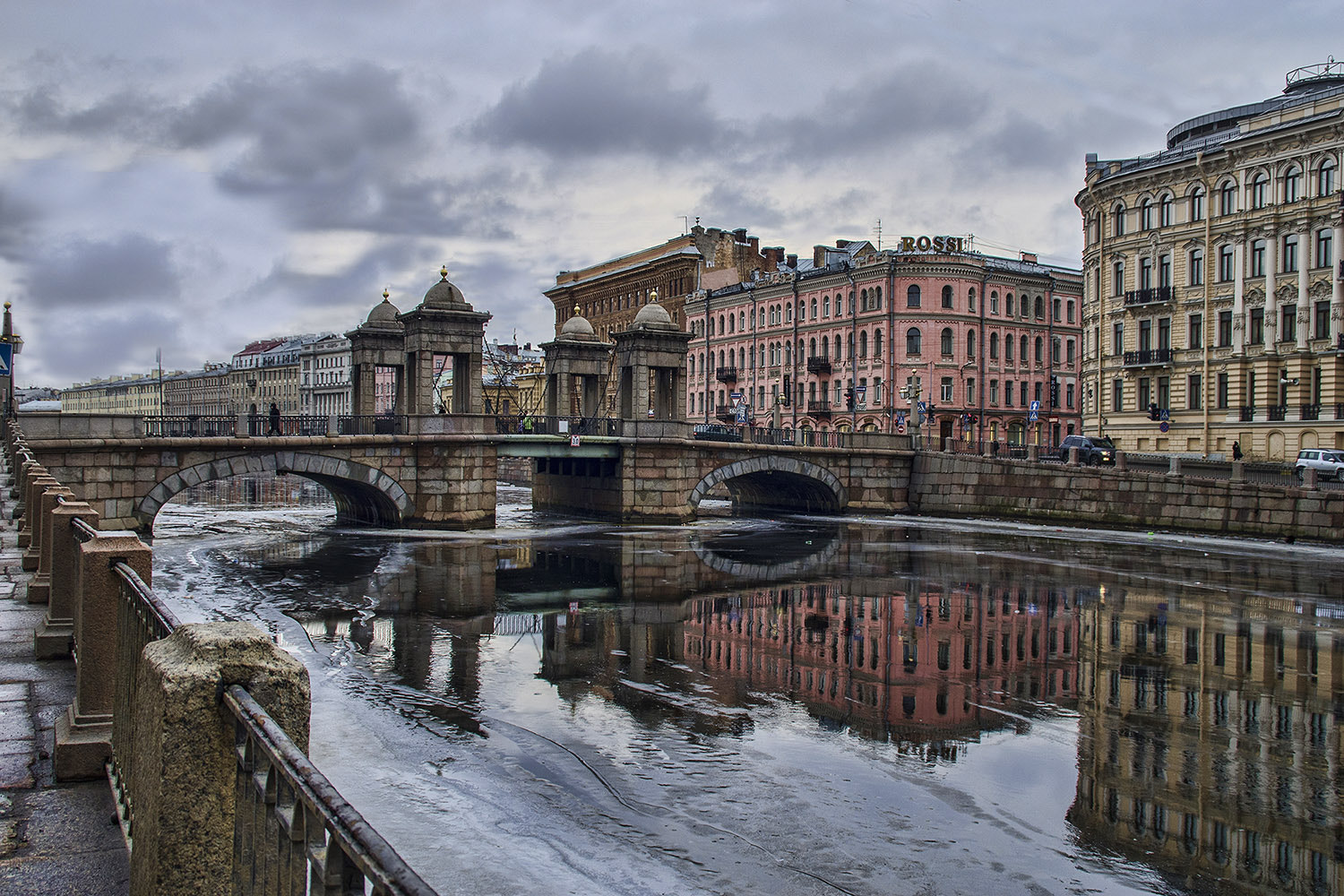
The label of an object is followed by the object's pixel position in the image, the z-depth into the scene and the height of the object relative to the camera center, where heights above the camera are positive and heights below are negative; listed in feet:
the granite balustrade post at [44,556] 39.63 -3.92
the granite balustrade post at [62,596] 31.81 -4.22
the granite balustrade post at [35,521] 46.21 -3.20
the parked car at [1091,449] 168.55 -0.75
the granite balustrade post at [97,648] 23.02 -4.10
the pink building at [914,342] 240.12 +21.79
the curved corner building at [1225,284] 155.84 +23.18
